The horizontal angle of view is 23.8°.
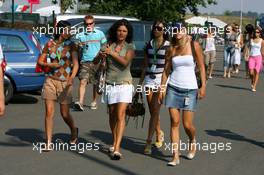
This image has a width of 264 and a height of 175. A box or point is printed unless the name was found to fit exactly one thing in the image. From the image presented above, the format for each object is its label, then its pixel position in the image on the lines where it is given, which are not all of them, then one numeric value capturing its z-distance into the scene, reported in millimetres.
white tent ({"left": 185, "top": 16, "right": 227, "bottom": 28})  61788
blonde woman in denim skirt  7480
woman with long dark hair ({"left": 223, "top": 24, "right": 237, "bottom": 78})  20828
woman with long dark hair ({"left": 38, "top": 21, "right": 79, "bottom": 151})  8117
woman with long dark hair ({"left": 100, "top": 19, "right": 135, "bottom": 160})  7738
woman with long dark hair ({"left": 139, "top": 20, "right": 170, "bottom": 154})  8078
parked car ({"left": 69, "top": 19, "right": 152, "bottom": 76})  18494
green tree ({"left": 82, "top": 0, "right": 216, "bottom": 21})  31969
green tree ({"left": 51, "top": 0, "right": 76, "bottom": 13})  30641
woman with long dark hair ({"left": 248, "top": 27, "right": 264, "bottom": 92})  16344
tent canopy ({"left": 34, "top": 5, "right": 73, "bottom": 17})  37781
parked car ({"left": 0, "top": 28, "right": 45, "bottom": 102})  12242
